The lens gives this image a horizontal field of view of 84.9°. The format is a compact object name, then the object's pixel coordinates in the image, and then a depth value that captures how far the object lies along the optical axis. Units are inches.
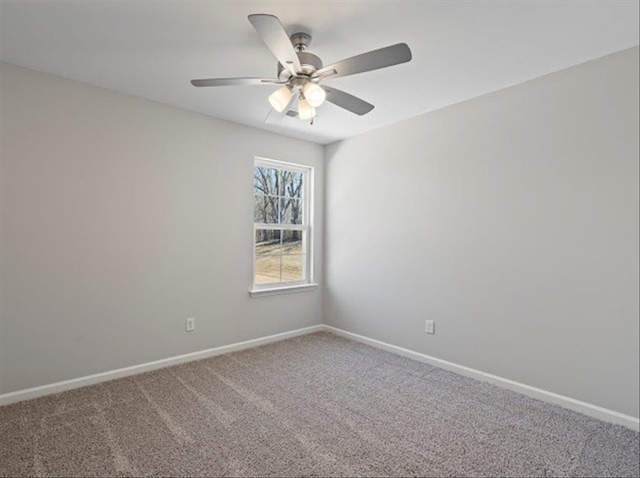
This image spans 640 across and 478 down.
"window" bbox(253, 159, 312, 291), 150.8
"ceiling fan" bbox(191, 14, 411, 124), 62.3
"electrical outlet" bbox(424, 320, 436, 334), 126.3
